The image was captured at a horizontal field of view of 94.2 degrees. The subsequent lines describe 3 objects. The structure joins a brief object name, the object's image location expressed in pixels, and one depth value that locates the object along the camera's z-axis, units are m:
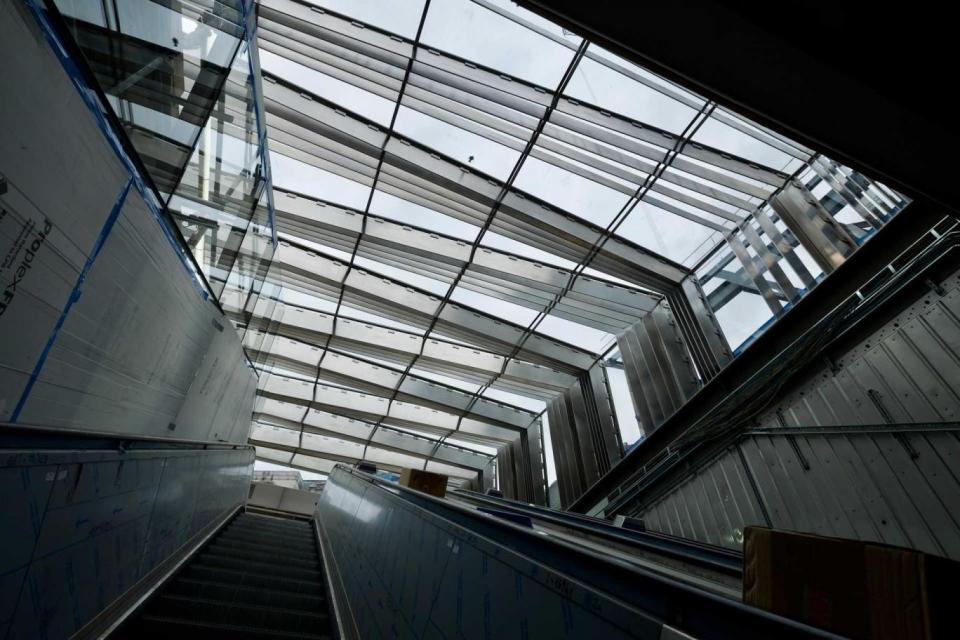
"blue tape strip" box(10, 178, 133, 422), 2.70
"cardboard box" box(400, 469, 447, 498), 5.73
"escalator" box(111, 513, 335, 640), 3.12
